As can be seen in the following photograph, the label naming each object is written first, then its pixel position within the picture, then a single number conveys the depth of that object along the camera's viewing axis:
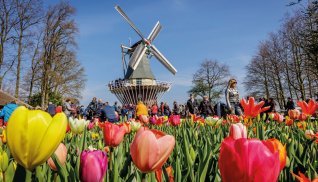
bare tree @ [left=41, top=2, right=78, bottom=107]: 27.00
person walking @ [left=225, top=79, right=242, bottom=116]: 7.03
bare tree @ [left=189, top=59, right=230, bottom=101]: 47.53
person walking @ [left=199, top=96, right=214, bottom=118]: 13.87
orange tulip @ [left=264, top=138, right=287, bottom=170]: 1.03
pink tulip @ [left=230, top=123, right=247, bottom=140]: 1.12
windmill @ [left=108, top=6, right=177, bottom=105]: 40.34
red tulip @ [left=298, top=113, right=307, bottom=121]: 3.55
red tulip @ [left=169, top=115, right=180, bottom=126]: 3.49
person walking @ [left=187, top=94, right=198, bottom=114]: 13.45
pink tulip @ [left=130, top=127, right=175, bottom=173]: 0.87
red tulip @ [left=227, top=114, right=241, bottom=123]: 4.31
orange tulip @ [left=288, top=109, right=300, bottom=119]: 3.75
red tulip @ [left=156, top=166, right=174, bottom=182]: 1.09
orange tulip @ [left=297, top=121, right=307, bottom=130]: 3.37
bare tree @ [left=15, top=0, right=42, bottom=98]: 24.64
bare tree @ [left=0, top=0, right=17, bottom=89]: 24.23
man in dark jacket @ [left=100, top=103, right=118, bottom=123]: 9.32
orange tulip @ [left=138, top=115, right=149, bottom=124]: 3.81
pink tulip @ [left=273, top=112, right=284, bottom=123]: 4.19
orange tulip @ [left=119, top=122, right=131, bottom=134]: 2.46
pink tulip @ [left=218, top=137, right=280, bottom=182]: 0.57
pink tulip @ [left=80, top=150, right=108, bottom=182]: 0.83
